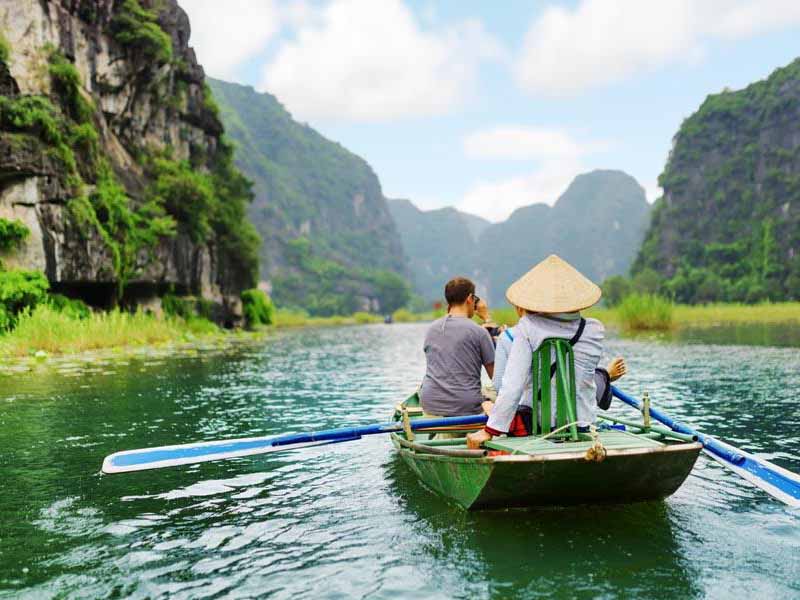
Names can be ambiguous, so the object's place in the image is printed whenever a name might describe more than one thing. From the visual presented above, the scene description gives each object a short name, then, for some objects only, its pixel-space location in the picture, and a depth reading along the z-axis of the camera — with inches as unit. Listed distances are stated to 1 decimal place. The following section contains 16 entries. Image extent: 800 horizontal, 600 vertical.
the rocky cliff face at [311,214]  5017.2
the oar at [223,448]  200.5
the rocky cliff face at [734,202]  2869.1
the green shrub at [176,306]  1110.2
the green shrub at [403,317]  3282.5
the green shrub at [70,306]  791.7
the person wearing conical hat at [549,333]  175.2
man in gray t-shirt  222.4
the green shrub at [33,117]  740.0
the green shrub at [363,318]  3077.8
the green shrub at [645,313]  1138.7
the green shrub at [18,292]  684.7
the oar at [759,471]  161.6
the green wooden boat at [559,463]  153.8
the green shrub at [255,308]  1492.4
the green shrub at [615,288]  3061.0
